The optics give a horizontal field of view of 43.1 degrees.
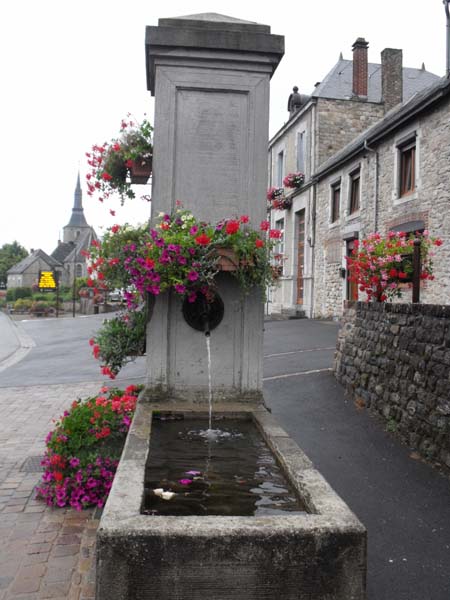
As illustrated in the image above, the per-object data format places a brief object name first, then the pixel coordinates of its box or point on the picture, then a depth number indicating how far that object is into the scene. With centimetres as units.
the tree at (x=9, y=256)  9488
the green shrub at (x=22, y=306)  4106
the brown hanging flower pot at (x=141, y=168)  474
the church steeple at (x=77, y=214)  10212
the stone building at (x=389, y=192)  1331
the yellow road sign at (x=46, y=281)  4309
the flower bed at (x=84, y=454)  420
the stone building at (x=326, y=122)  2166
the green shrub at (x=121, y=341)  478
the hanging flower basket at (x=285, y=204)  2393
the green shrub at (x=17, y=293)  5394
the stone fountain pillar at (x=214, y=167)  460
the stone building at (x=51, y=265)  8181
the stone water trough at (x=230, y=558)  211
